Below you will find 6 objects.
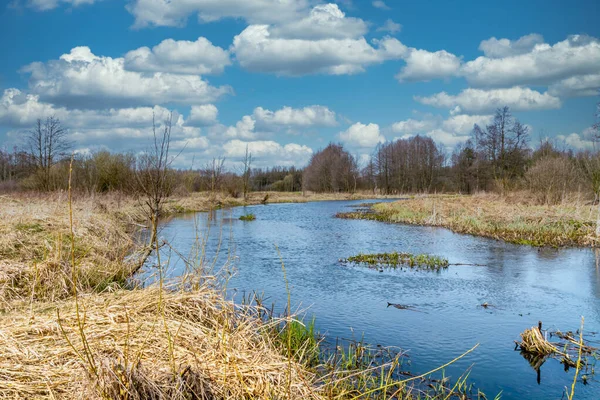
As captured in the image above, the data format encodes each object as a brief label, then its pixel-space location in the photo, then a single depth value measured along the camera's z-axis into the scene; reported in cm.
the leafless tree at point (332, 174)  6412
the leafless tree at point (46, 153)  3009
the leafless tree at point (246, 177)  4667
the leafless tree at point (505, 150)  4497
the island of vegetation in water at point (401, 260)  1286
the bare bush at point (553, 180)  2695
